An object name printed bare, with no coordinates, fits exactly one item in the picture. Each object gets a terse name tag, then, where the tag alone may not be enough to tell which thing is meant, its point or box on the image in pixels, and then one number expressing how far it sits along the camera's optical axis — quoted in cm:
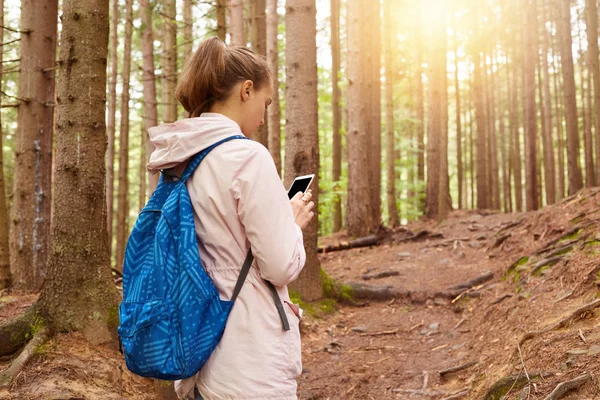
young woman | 185
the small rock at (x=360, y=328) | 713
